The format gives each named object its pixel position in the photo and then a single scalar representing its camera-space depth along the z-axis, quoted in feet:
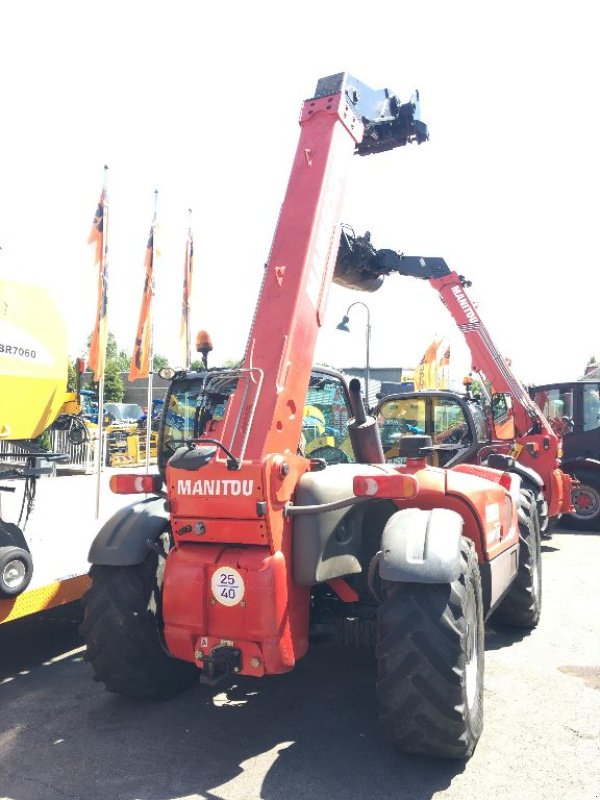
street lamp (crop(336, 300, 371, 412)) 35.84
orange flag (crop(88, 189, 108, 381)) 30.07
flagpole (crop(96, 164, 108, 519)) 28.84
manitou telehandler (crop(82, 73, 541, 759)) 10.84
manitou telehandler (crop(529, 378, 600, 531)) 37.70
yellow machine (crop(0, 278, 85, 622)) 13.99
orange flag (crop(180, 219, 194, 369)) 40.04
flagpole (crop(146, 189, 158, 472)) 31.35
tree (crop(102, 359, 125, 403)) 164.38
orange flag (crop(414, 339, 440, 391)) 72.79
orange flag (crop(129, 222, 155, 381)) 36.14
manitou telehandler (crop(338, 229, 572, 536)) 27.50
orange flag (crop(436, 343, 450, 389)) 75.83
